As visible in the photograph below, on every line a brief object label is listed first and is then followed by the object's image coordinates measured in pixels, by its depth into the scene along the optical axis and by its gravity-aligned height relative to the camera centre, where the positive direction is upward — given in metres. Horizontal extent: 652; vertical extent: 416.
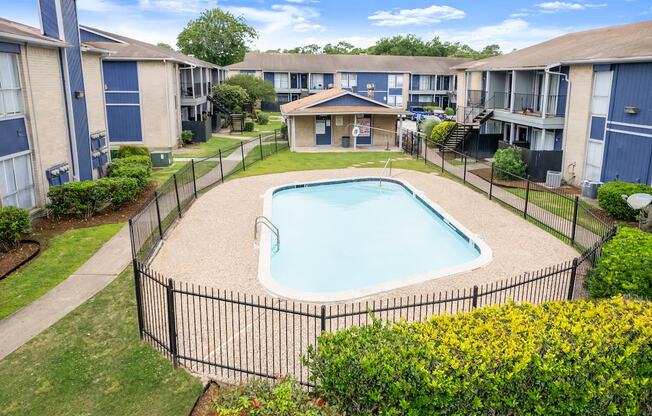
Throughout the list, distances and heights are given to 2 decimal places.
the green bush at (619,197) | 18.61 -3.60
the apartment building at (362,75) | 66.56 +2.67
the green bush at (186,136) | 38.22 -2.83
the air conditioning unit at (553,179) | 24.77 -3.86
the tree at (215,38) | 87.50 +9.57
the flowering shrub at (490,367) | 6.88 -3.56
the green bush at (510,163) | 25.70 -3.25
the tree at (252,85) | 54.22 +1.11
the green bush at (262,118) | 55.49 -2.30
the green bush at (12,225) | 14.60 -3.53
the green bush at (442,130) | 35.31 -2.33
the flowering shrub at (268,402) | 6.47 -3.78
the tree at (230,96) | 49.78 +0.01
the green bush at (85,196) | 18.19 -3.45
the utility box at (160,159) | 29.33 -3.42
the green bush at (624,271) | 10.32 -3.45
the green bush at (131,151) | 28.83 -2.96
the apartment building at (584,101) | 21.08 -0.27
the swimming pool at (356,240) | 15.66 -5.13
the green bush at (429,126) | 40.70 -2.36
